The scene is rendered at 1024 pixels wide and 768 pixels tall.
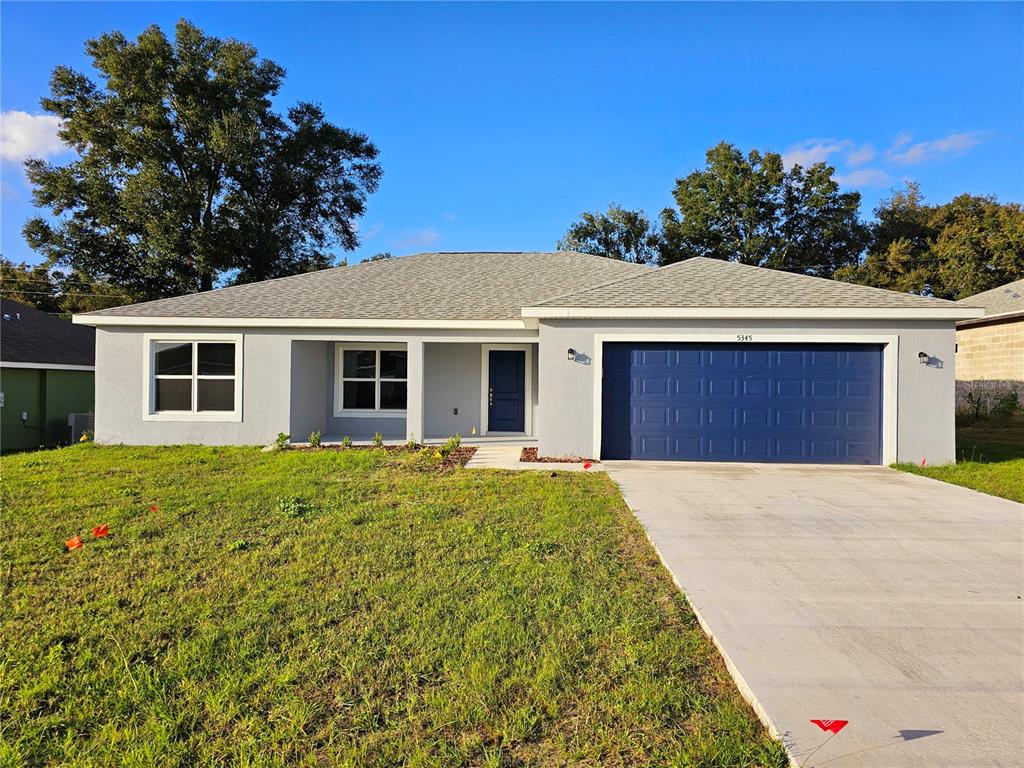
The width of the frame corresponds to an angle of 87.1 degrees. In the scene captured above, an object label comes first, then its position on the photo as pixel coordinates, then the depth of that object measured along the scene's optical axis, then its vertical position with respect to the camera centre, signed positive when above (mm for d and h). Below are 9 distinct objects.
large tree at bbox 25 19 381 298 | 21906 +9198
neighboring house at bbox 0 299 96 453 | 13922 +64
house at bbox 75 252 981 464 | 9438 +492
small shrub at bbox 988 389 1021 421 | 14906 -308
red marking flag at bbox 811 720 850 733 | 2539 -1580
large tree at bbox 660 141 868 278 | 29016 +9573
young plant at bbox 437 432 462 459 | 9742 -1091
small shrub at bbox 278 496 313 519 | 6023 -1410
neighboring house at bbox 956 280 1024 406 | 15664 +1517
